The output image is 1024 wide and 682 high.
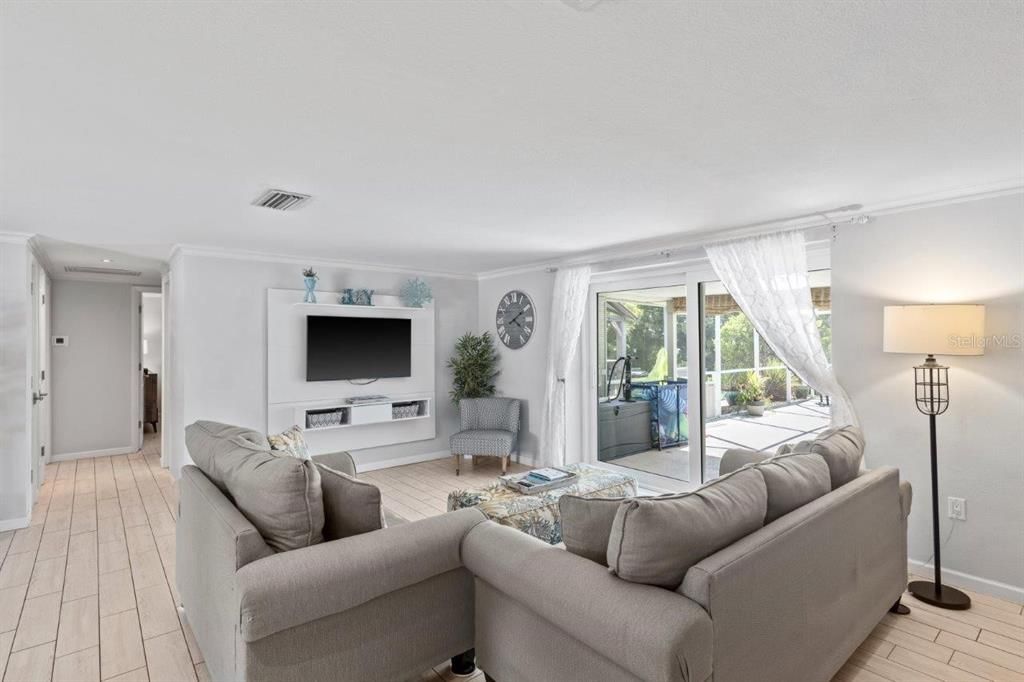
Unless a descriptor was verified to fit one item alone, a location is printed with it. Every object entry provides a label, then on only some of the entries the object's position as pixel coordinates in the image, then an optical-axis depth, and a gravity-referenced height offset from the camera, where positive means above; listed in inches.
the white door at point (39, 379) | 181.5 -12.7
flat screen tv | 208.5 -1.9
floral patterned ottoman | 120.8 -38.8
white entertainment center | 202.1 -20.3
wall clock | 235.0 +10.3
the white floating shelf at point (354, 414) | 204.1 -28.1
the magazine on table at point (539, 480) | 137.9 -37.0
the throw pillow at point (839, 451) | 94.6 -20.5
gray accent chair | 214.8 -37.1
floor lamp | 110.5 -0.8
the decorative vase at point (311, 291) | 204.2 +20.4
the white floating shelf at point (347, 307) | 208.8 +14.8
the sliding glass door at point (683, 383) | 163.9 -14.6
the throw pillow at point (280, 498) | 71.9 -21.4
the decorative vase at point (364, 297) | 217.5 +18.9
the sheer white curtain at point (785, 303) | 142.3 +10.4
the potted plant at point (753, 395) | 167.8 -17.5
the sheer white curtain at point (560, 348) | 210.5 -2.5
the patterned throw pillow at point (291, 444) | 120.6 -23.2
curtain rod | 139.6 +31.3
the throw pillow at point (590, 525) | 68.2 -23.9
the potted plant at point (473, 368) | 243.8 -11.8
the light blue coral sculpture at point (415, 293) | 230.8 +21.7
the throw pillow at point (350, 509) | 78.8 -24.7
